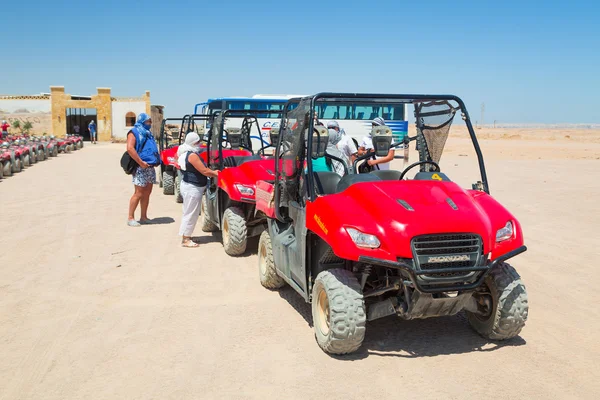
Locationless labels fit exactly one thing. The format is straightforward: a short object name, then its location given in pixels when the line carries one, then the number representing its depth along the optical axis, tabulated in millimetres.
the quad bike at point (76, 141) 34434
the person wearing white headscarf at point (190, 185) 7984
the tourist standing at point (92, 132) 42888
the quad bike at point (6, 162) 17117
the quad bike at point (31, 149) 22438
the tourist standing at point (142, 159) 9156
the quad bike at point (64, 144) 30438
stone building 44625
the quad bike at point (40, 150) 24731
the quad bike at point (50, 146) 26792
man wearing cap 6109
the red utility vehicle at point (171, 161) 12322
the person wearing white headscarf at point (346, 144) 8469
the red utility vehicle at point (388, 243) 3984
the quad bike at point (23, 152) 20131
